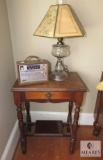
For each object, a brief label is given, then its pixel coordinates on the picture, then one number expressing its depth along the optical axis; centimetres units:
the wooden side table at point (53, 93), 113
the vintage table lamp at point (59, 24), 103
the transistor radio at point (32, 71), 113
